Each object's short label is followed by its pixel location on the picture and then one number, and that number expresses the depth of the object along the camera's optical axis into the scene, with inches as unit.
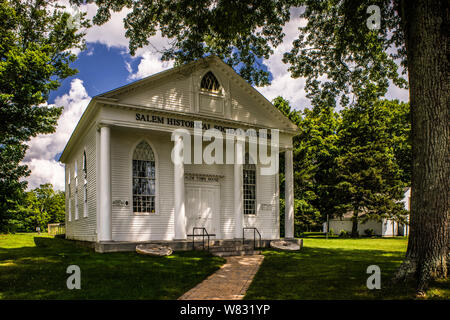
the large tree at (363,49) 280.5
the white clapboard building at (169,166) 585.3
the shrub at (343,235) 1305.1
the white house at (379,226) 1423.5
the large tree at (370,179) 1198.3
